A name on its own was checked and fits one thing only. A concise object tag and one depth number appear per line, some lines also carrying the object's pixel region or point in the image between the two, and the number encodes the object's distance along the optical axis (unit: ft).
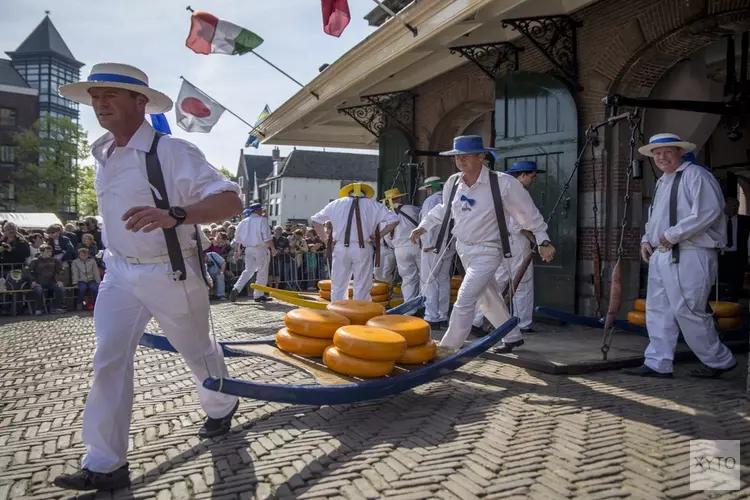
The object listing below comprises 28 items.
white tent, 79.71
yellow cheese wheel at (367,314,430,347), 15.10
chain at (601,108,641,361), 18.01
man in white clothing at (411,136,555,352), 18.70
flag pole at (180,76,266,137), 52.79
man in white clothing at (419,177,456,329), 28.32
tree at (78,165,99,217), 153.40
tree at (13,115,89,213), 147.84
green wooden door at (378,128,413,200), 44.60
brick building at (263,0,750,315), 25.80
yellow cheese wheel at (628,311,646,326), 22.29
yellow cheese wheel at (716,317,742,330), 21.36
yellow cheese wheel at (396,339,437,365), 15.14
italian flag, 43.11
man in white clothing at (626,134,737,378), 17.75
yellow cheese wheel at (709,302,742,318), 21.34
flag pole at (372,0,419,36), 29.48
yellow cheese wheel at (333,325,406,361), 13.69
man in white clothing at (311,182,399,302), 28.40
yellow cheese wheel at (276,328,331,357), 15.28
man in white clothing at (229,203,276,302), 43.45
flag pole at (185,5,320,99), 45.86
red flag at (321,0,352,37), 34.82
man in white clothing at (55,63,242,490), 10.54
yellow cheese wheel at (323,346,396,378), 13.73
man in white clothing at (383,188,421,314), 31.14
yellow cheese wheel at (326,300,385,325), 16.94
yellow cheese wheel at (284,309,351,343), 15.33
